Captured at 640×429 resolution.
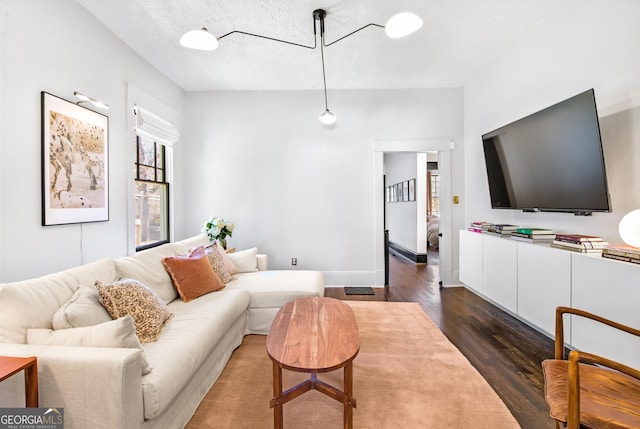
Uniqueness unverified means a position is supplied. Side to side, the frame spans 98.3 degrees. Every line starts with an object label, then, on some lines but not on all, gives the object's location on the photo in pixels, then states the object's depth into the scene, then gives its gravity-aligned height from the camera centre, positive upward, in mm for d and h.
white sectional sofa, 1152 -710
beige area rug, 1569 -1152
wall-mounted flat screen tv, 2072 +484
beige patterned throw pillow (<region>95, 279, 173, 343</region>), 1559 -517
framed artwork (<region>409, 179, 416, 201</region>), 6237 +594
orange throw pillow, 2377 -516
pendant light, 1807 +1293
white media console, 1750 -598
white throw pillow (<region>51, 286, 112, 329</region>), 1367 -475
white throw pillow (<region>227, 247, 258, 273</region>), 3301 -525
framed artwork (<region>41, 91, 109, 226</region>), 2092 +469
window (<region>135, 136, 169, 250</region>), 3363 +301
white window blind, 3143 +1127
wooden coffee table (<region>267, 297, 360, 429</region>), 1390 -715
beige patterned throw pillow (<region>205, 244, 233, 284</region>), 2777 -474
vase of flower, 3619 -164
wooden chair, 1042 -774
